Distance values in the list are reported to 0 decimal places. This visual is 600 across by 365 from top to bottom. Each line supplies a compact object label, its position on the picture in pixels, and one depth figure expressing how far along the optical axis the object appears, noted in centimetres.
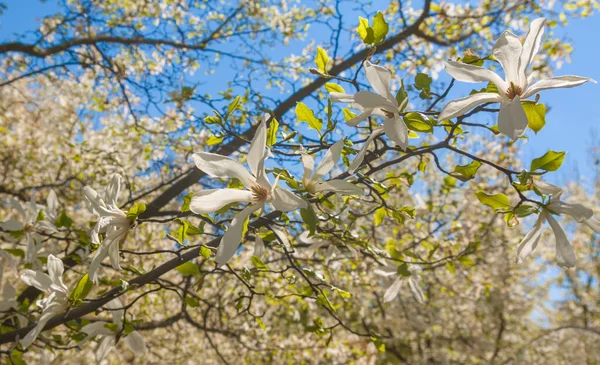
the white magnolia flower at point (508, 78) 76
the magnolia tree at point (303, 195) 80
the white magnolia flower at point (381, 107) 77
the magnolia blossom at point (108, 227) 97
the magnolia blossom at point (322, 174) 80
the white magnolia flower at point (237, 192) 76
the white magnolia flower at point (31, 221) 166
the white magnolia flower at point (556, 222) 86
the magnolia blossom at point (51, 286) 118
